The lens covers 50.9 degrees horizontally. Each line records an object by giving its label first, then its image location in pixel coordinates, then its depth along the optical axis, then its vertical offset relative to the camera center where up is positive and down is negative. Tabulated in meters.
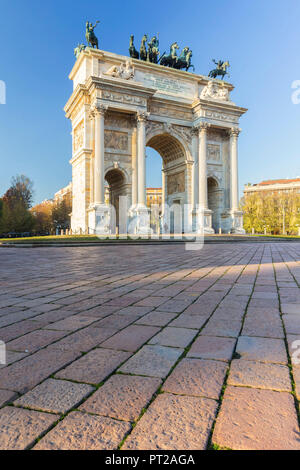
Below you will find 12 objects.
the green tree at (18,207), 39.13 +3.31
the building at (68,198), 52.86 +5.93
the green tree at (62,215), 49.84 +2.66
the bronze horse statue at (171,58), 32.44 +17.88
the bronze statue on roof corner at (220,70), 34.62 +17.83
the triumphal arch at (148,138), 26.22 +8.89
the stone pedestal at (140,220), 26.19 +0.97
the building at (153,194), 100.75 +12.13
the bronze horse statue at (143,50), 31.67 +18.32
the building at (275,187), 88.12 +12.78
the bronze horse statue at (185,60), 33.06 +18.07
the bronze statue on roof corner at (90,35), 28.94 +18.06
